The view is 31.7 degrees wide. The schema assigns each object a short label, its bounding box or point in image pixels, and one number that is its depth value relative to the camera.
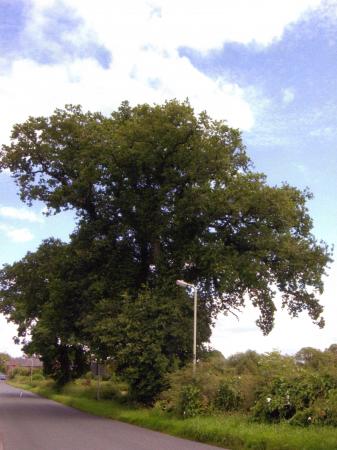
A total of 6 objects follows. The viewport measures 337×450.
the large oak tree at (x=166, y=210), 29.22
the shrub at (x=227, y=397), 22.30
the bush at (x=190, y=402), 22.41
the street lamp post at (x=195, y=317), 25.31
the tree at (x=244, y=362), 23.90
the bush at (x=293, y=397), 17.97
